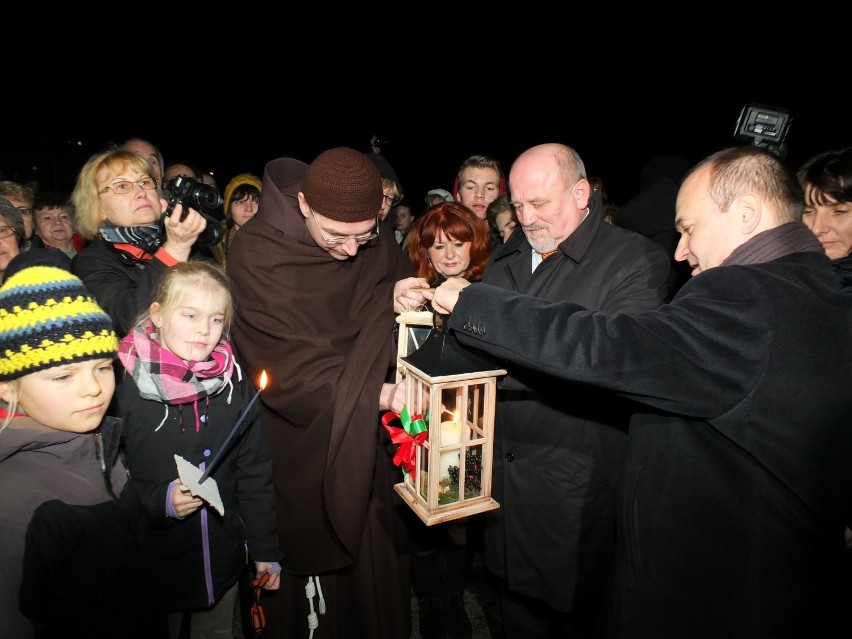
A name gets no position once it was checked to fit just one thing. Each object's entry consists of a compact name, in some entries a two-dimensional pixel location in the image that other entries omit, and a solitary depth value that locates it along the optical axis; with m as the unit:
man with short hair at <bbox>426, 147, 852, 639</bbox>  1.25
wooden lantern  1.54
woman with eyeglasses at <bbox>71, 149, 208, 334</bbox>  2.26
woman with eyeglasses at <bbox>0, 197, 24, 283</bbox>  2.63
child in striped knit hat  1.28
